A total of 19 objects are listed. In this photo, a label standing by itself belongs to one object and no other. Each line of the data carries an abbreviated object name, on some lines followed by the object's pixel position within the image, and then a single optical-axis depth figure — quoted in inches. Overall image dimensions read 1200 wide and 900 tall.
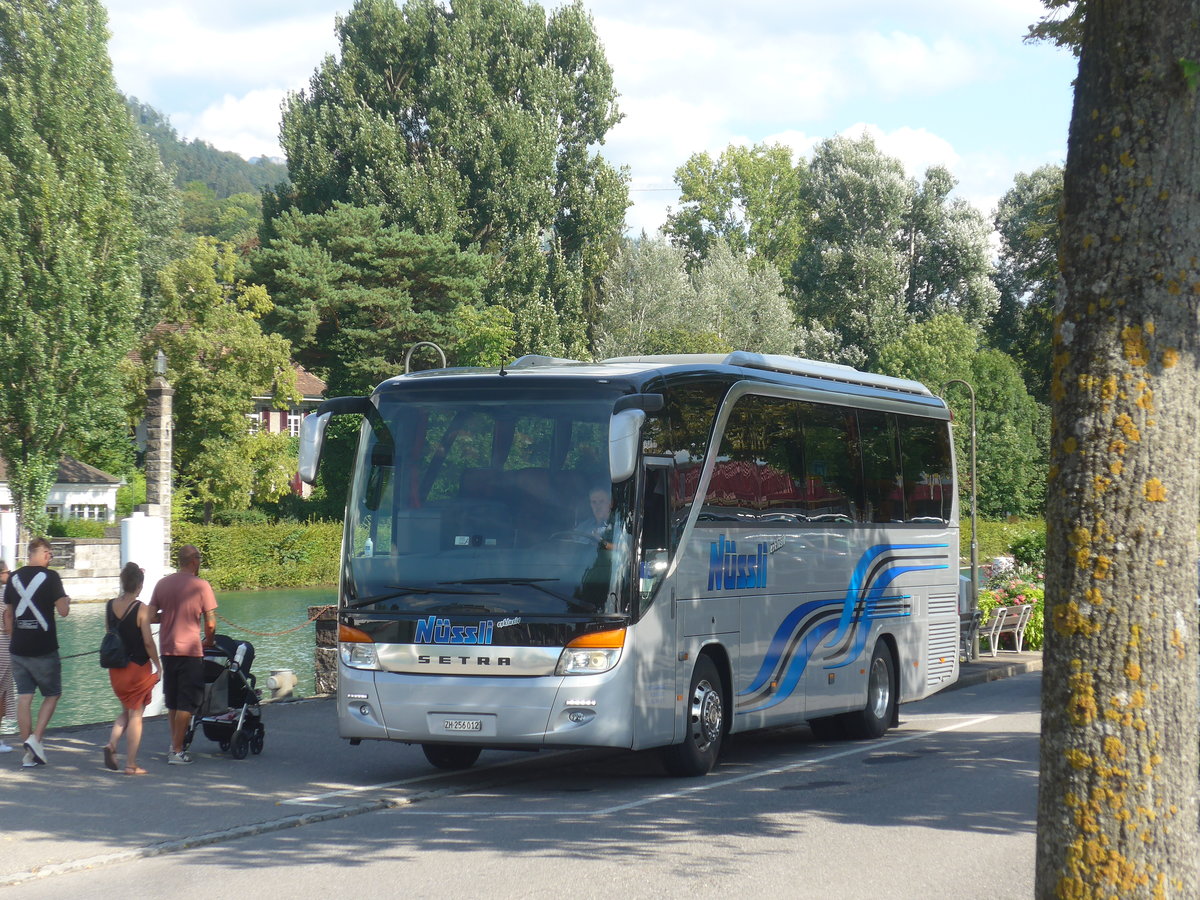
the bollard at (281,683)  709.9
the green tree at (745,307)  2790.4
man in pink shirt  506.9
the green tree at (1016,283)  2741.1
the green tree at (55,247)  1994.3
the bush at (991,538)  2549.2
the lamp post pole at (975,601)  1049.0
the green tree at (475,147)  2546.8
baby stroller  526.9
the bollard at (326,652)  757.9
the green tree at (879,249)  2824.8
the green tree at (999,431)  2874.0
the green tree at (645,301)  2758.4
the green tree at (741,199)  3654.0
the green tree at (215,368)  2351.1
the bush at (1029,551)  1284.3
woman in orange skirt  490.3
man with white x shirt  506.3
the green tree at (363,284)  2432.3
